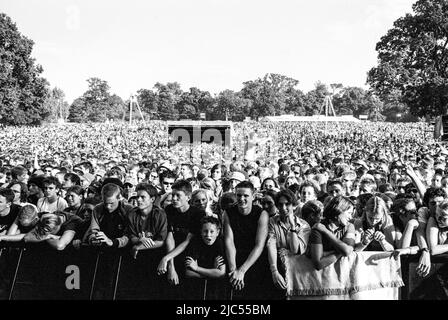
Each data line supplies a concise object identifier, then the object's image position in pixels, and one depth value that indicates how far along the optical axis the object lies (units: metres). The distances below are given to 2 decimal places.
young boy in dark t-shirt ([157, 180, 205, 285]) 4.54
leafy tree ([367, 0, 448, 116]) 35.94
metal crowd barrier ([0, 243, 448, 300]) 4.48
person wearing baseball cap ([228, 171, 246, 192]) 8.42
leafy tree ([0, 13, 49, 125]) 40.69
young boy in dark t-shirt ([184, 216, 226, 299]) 4.45
